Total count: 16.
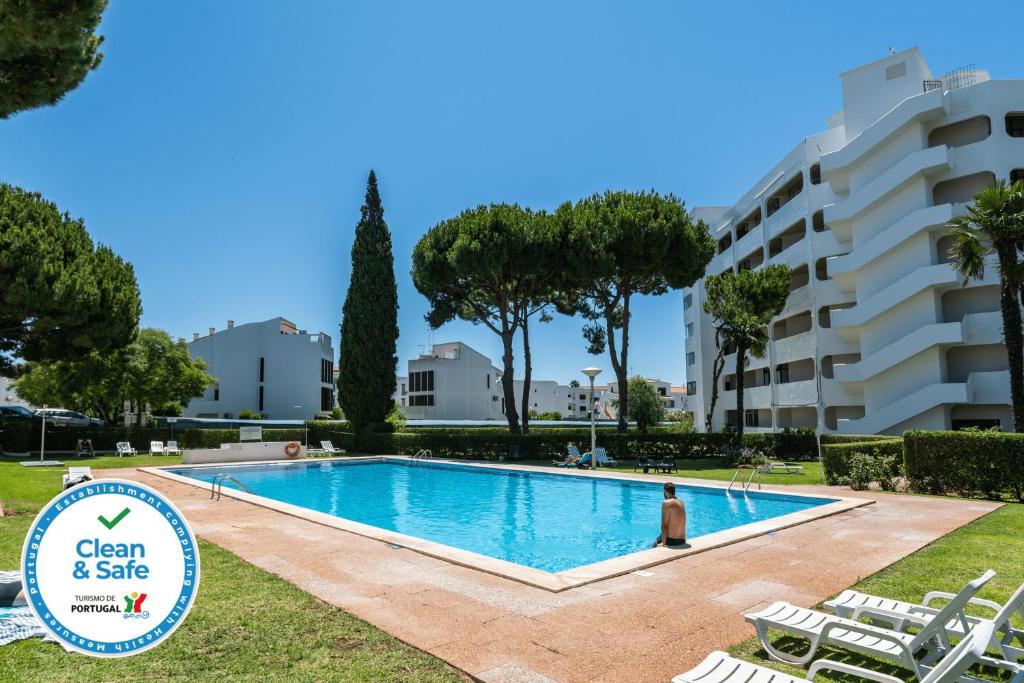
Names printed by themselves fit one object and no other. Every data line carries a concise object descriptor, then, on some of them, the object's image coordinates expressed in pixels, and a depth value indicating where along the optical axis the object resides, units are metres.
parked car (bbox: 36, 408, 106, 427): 38.81
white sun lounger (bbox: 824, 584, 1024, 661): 4.31
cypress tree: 33.78
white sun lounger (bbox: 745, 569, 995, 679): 3.80
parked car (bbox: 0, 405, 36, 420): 41.15
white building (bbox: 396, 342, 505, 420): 67.56
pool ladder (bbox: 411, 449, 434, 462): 28.37
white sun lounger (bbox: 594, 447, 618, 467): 23.89
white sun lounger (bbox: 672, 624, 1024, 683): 2.93
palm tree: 16.41
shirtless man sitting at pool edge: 8.92
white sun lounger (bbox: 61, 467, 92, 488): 12.68
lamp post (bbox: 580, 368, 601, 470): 21.05
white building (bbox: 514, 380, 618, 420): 109.69
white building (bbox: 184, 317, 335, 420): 56.22
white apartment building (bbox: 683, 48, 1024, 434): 26.89
